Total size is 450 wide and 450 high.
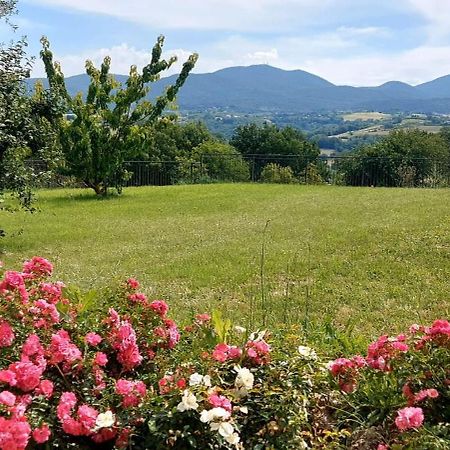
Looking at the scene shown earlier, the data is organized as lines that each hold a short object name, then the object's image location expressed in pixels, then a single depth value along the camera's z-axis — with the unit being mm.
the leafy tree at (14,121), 6871
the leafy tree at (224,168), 19914
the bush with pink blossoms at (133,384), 1669
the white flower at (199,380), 1771
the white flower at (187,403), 1639
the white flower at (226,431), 1609
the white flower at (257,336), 2193
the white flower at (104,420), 1689
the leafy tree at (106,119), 13078
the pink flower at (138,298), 2607
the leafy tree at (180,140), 43094
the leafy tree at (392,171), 17636
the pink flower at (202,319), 2662
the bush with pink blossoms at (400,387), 1726
